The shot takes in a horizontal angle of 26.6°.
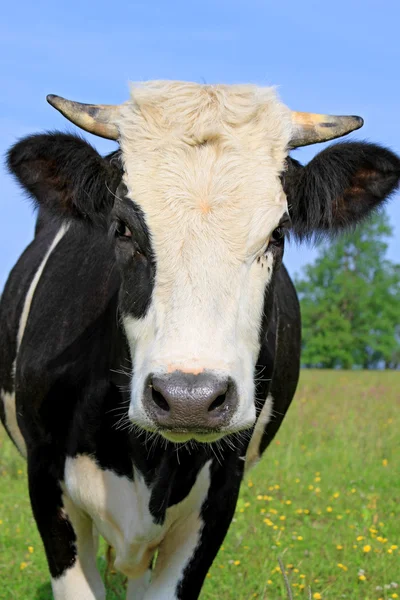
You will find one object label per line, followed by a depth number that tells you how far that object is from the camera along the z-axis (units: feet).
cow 10.57
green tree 219.00
